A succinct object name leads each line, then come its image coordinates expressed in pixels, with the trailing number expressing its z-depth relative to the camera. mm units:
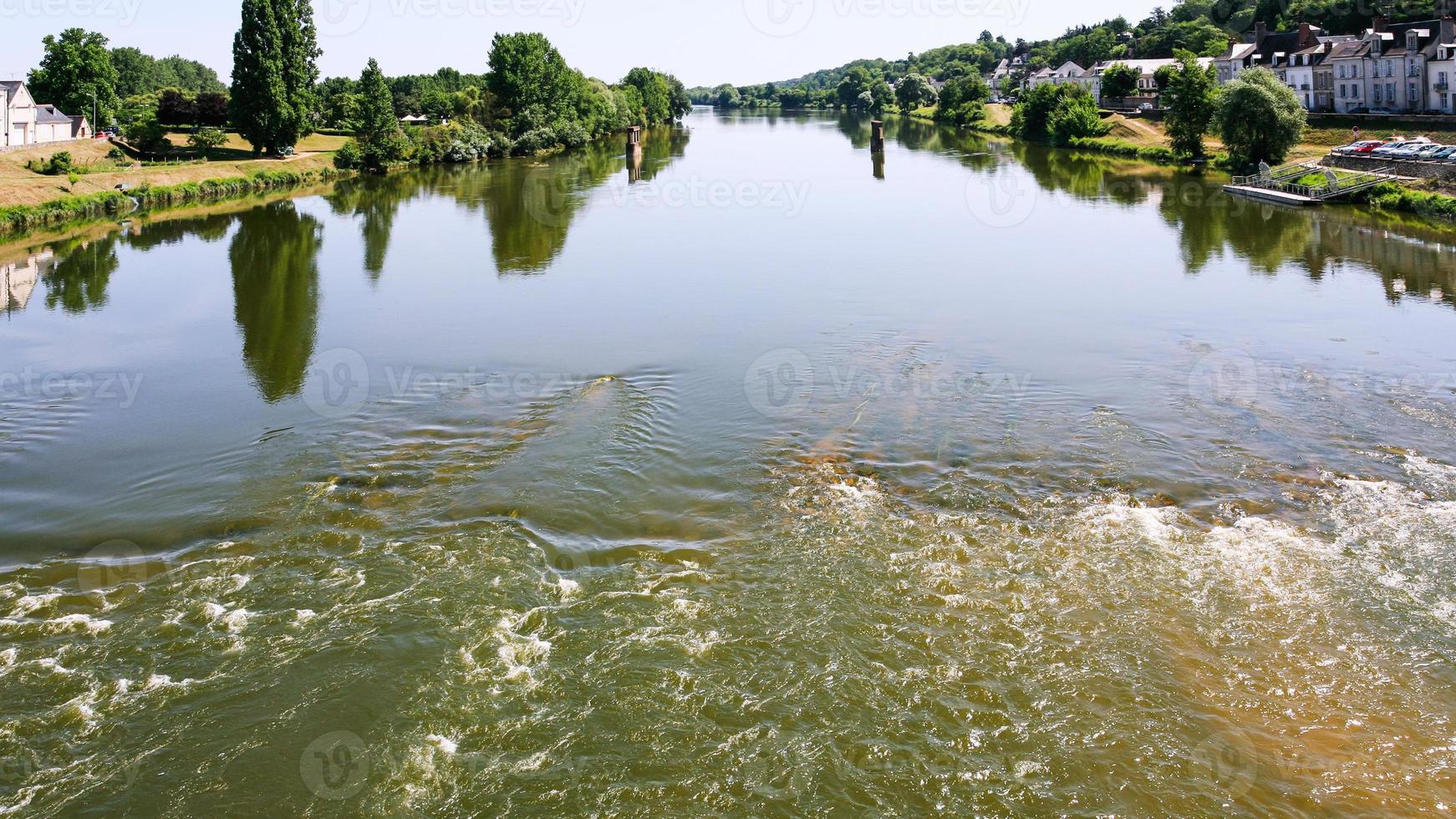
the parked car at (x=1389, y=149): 43812
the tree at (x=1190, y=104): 55250
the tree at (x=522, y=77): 81938
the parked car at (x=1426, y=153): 40719
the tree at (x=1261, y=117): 46781
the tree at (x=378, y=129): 66125
